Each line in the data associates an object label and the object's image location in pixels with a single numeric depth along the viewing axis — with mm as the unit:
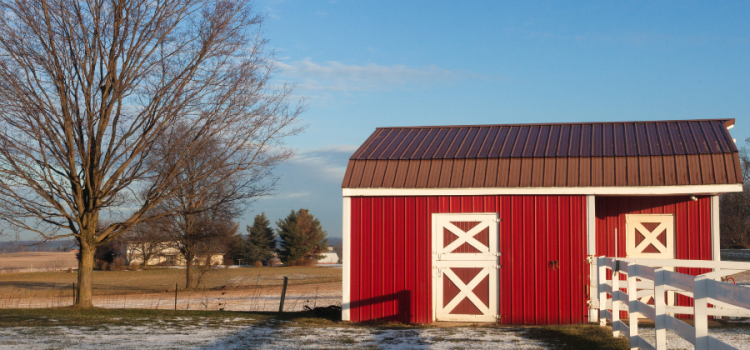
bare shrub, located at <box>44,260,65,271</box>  51988
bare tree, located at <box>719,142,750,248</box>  47062
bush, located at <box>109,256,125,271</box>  49219
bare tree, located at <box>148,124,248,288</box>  20750
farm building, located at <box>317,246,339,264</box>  65812
